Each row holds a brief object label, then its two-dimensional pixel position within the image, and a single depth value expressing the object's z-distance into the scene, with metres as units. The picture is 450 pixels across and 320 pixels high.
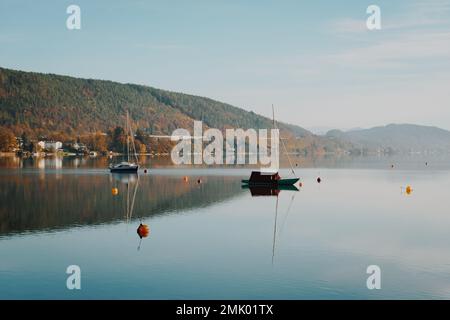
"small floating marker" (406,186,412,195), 87.73
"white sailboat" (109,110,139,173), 132.00
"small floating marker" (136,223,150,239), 46.03
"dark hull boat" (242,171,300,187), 95.44
